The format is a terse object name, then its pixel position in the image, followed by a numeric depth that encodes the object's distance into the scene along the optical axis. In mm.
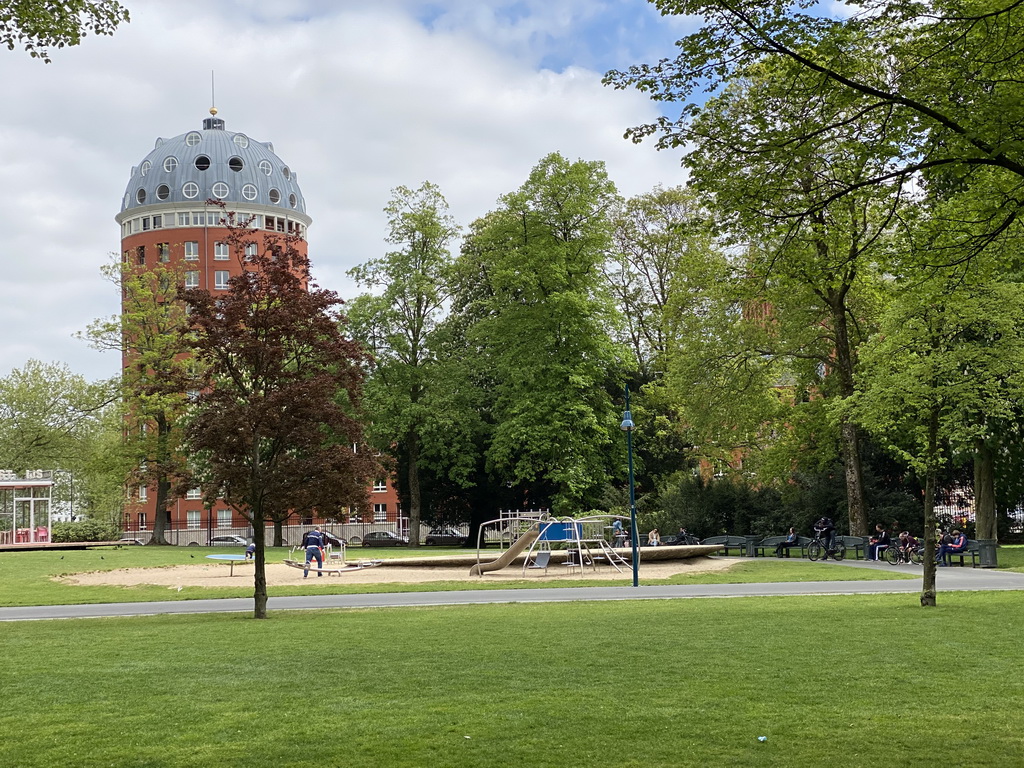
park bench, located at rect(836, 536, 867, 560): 35688
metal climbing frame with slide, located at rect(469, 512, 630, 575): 33156
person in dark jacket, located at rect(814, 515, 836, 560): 36062
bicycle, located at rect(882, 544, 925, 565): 33000
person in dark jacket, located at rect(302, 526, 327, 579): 32750
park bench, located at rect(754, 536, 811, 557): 38938
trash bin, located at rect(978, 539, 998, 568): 30906
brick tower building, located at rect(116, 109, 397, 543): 96000
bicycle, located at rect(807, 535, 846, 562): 36500
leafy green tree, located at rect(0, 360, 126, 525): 70000
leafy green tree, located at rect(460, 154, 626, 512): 49375
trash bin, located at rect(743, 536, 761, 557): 40000
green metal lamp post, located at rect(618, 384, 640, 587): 26219
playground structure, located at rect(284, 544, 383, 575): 33281
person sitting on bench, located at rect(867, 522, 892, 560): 34938
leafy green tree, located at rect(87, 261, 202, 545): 57844
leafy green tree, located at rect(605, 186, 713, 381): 55719
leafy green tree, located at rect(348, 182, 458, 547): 56562
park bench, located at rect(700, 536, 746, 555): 40688
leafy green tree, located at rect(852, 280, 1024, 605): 18891
